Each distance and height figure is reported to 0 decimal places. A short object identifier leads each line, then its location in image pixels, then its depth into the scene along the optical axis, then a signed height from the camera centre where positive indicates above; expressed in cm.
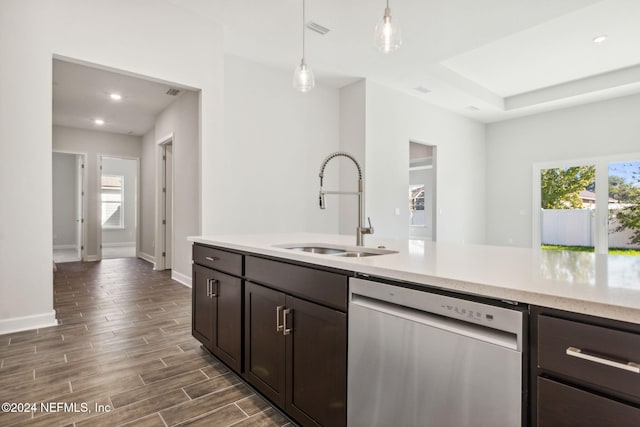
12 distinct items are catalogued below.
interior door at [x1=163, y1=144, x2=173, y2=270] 599 +18
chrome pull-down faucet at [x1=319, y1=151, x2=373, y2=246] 181 -1
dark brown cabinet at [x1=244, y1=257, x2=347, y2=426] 134 -60
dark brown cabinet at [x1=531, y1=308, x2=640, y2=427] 71 -35
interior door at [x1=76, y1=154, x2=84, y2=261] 714 -6
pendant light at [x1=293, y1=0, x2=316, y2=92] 280 +110
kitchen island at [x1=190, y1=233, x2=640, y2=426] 75 -32
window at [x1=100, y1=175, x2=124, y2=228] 1016 +31
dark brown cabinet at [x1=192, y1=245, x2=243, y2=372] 197 -62
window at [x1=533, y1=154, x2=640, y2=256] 595 +15
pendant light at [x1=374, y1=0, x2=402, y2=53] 218 +115
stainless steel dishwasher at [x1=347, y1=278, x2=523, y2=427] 88 -44
